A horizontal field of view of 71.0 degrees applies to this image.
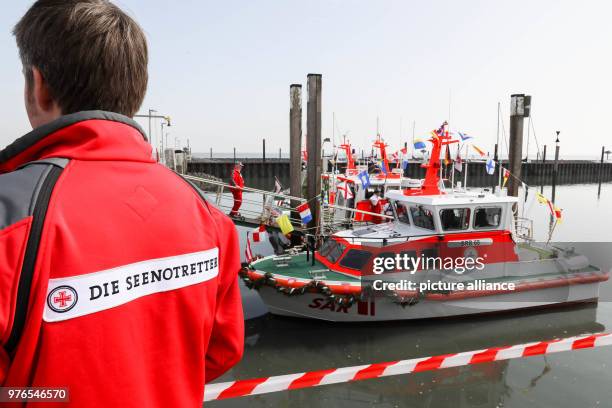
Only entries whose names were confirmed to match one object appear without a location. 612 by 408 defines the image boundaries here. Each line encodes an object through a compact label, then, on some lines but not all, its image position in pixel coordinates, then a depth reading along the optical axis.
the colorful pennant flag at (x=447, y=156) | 10.04
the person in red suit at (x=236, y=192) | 12.11
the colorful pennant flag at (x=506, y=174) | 11.57
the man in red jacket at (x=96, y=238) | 0.69
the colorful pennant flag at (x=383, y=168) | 15.98
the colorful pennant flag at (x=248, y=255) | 9.78
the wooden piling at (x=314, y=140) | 11.15
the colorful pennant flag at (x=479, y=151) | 9.96
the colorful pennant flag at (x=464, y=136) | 9.88
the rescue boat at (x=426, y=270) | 8.58
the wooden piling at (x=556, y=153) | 25.09
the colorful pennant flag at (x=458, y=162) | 10.65
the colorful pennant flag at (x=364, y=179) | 12.64
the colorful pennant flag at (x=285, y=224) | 9.62
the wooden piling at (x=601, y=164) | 37.27
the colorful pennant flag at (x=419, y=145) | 10.50
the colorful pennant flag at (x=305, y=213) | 10.56
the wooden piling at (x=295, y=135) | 13.10
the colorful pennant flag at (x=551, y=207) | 9.47
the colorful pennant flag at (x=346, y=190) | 13.97
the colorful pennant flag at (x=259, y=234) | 10.05
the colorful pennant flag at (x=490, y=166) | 11.02
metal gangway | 11.09
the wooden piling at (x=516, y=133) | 12.68
